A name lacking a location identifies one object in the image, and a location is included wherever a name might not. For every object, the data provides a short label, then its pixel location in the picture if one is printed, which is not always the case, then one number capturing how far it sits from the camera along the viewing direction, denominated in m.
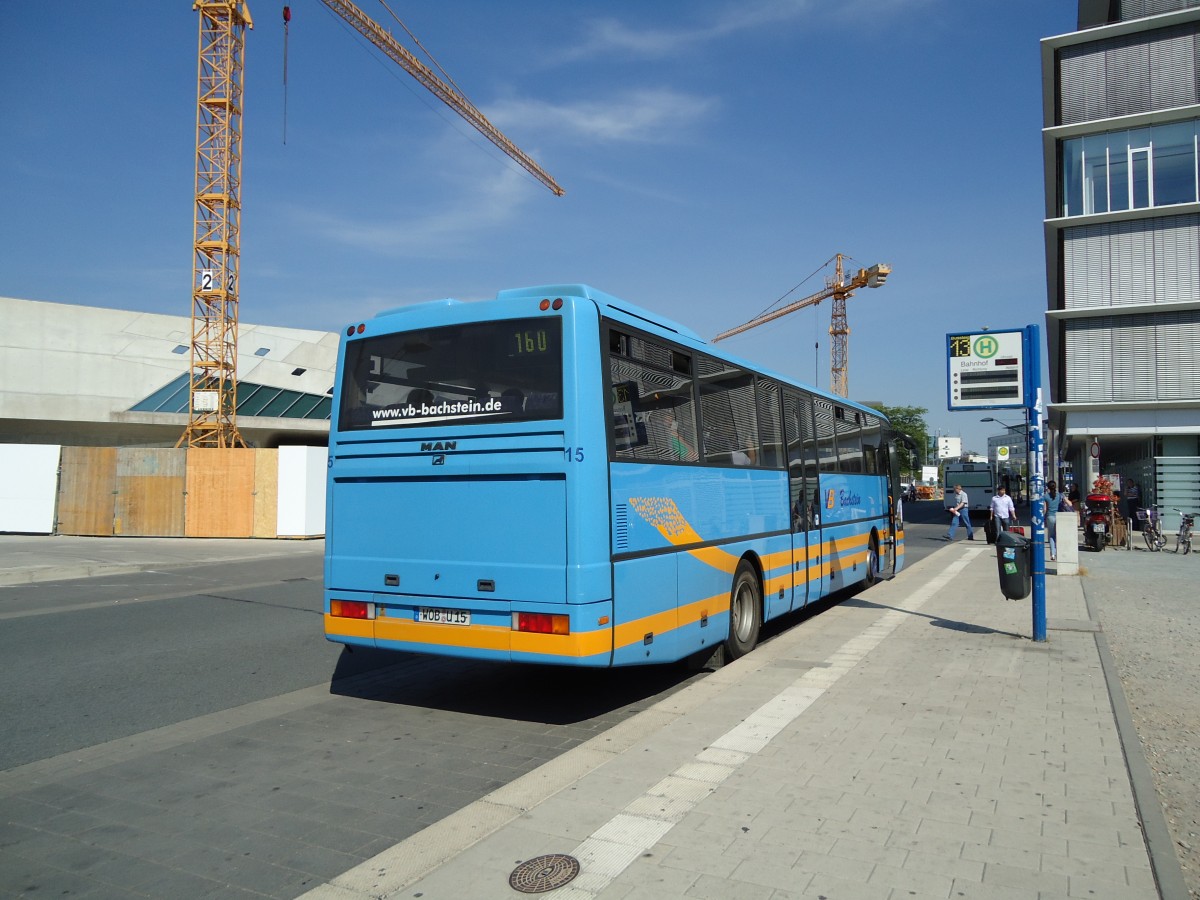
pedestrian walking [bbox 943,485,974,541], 27.58
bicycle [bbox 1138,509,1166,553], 22.72
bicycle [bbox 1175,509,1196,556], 21.69
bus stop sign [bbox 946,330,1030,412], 9.66
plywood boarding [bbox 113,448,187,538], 26.77
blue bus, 6.21
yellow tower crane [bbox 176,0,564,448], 42.78
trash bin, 9.30
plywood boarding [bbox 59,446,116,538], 26.62
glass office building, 31.06
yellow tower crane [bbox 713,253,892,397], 94.28
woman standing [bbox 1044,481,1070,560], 20.20
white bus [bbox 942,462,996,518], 49.03
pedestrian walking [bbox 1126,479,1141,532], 30.98
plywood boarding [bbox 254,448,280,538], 27.38
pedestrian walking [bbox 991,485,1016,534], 21.61
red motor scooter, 22.64
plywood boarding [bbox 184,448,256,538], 27.09
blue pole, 9.06
